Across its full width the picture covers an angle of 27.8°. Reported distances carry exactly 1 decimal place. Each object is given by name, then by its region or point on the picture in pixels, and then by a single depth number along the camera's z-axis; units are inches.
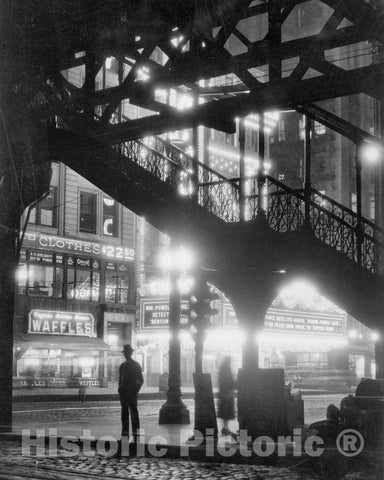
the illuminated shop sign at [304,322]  1596.9
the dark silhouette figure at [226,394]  652.7
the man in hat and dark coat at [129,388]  572.4
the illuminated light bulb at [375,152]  620.4
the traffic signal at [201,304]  554.6
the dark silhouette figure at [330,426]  487.5
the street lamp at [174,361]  698.2
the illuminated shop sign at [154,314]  1526.8
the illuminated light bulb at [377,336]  629.3
